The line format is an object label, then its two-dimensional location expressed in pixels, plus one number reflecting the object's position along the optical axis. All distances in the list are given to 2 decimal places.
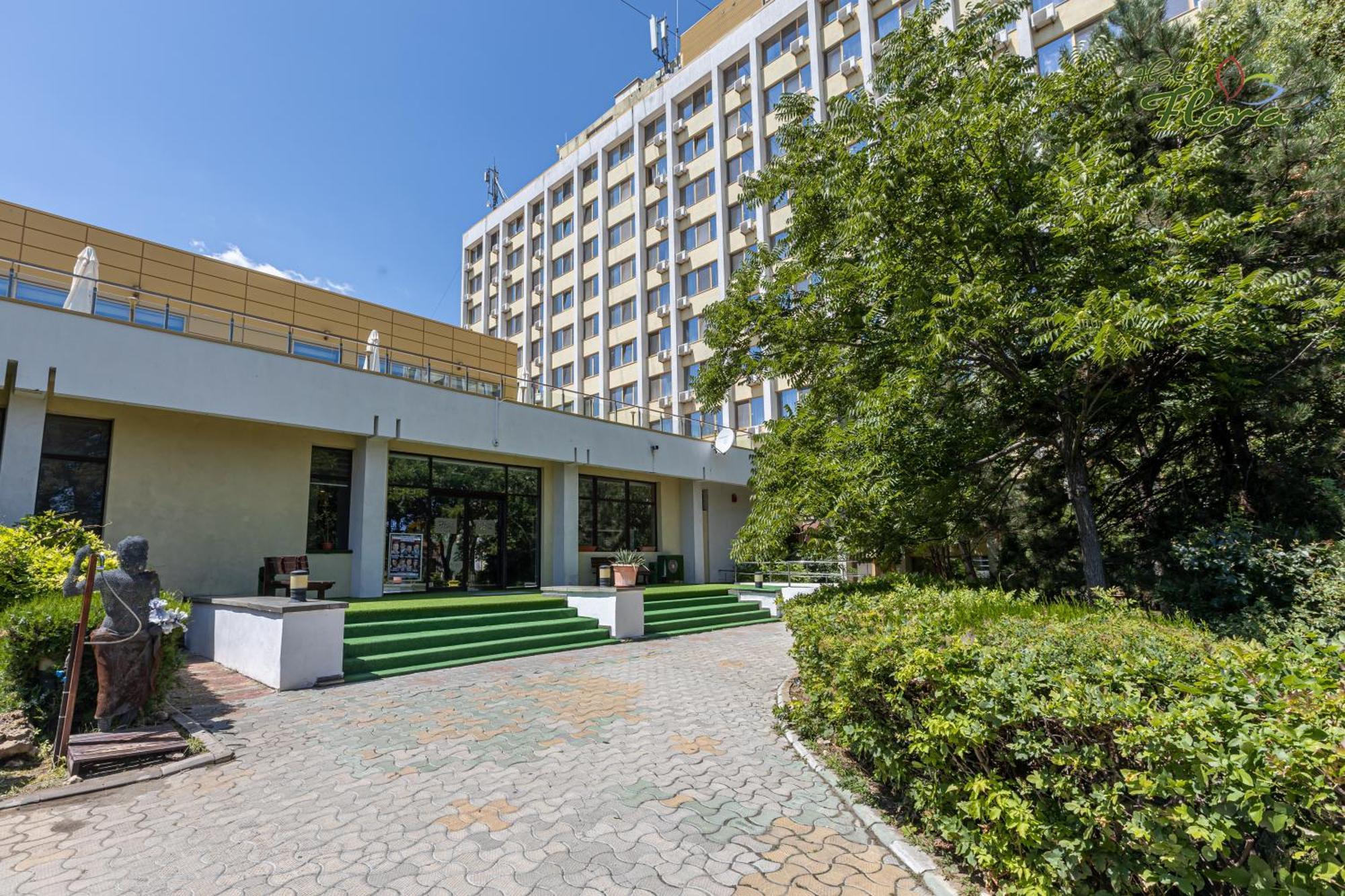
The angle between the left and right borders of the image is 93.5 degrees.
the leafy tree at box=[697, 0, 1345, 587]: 6.41
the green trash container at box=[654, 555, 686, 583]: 19.91
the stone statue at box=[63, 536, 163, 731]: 5.45
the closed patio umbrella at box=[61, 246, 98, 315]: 10.09
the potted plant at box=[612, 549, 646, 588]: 12.57
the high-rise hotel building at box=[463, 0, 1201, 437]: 25.89
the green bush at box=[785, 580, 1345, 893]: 2.11
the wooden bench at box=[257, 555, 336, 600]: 11.74
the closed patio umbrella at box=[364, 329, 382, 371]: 13.30
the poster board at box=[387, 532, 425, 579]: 14.39
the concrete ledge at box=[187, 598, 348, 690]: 7.71
